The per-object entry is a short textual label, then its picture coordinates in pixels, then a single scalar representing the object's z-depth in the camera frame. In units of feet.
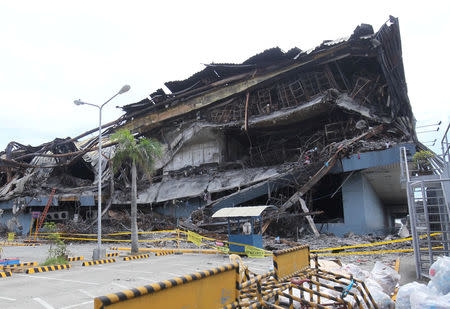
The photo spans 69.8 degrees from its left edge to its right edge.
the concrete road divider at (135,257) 54.03
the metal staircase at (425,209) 27.84
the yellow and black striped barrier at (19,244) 87.71
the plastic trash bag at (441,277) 17.38
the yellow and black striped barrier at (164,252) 61.67
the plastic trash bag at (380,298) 20.26
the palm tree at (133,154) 60.80
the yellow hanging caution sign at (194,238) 58.83
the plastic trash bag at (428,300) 14.79
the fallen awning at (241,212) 50.96
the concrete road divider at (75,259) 53.16
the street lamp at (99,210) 52.31
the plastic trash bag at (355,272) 26.13
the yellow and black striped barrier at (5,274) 39.10
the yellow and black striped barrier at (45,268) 41.63
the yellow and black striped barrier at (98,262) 48.86
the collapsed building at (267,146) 73.77
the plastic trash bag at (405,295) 17.56
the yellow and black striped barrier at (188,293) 10.78
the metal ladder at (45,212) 101.71
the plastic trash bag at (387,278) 24.28
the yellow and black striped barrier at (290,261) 21.84
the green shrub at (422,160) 55.68
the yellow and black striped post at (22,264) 43.79
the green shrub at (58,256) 46.83
